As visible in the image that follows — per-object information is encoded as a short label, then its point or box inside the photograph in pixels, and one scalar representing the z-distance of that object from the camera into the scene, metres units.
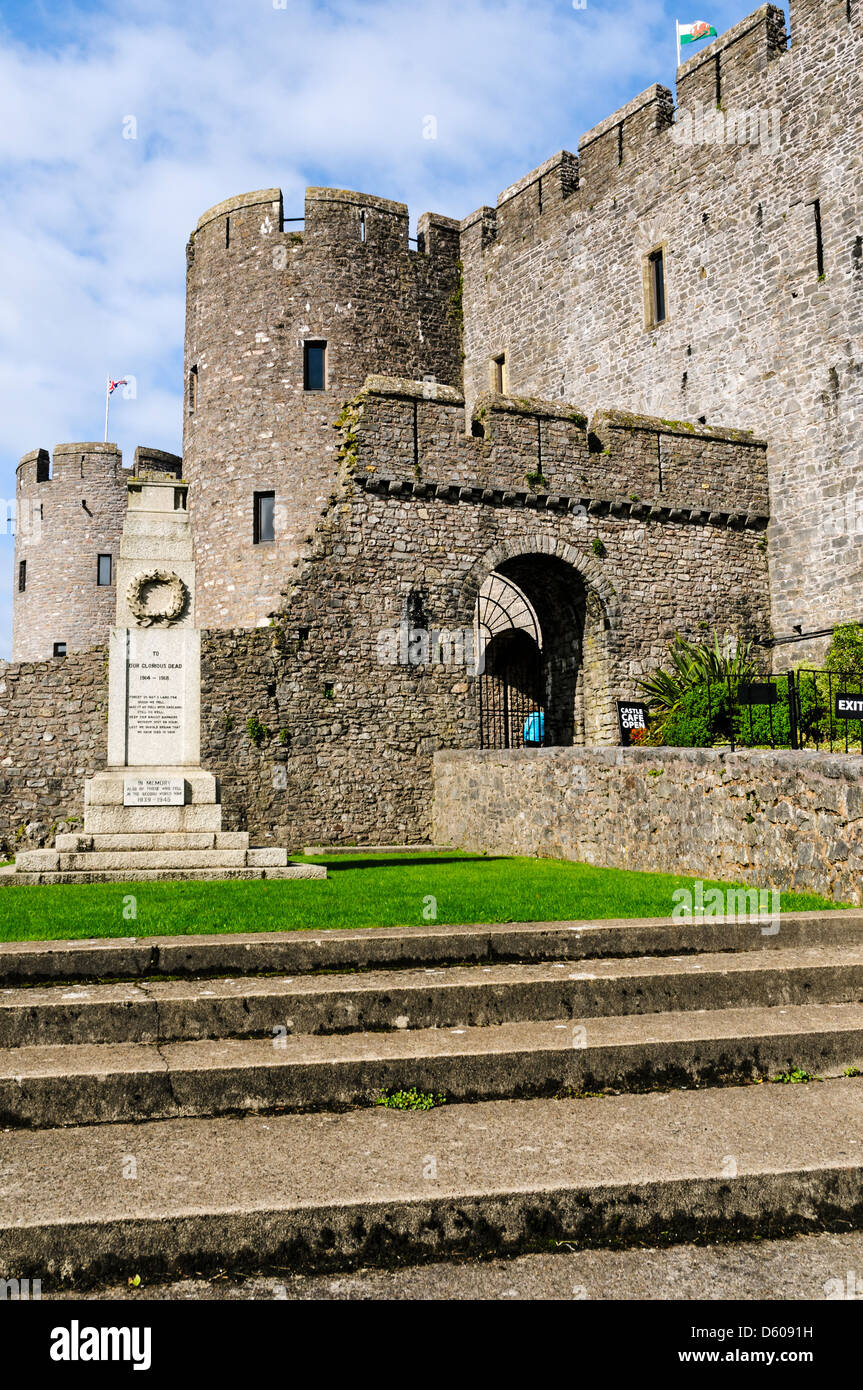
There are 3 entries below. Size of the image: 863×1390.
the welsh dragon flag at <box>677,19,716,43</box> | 20.53
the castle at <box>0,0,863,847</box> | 16.16
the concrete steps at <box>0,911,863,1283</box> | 3.31
